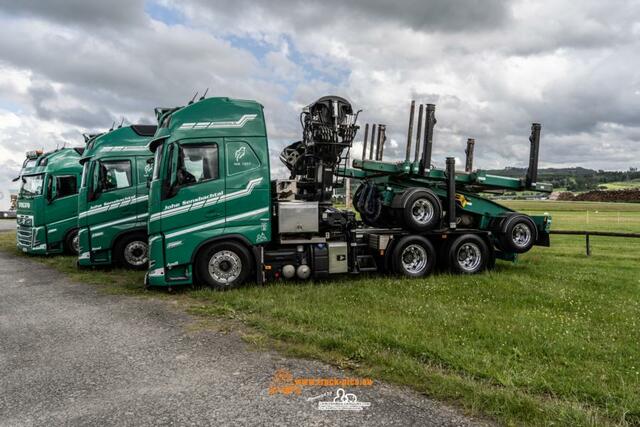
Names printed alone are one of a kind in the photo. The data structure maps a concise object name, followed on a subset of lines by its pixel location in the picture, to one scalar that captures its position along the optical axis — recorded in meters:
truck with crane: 8.96
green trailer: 10.57
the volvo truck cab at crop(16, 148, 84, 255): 15.46
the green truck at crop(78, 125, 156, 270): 12.54
